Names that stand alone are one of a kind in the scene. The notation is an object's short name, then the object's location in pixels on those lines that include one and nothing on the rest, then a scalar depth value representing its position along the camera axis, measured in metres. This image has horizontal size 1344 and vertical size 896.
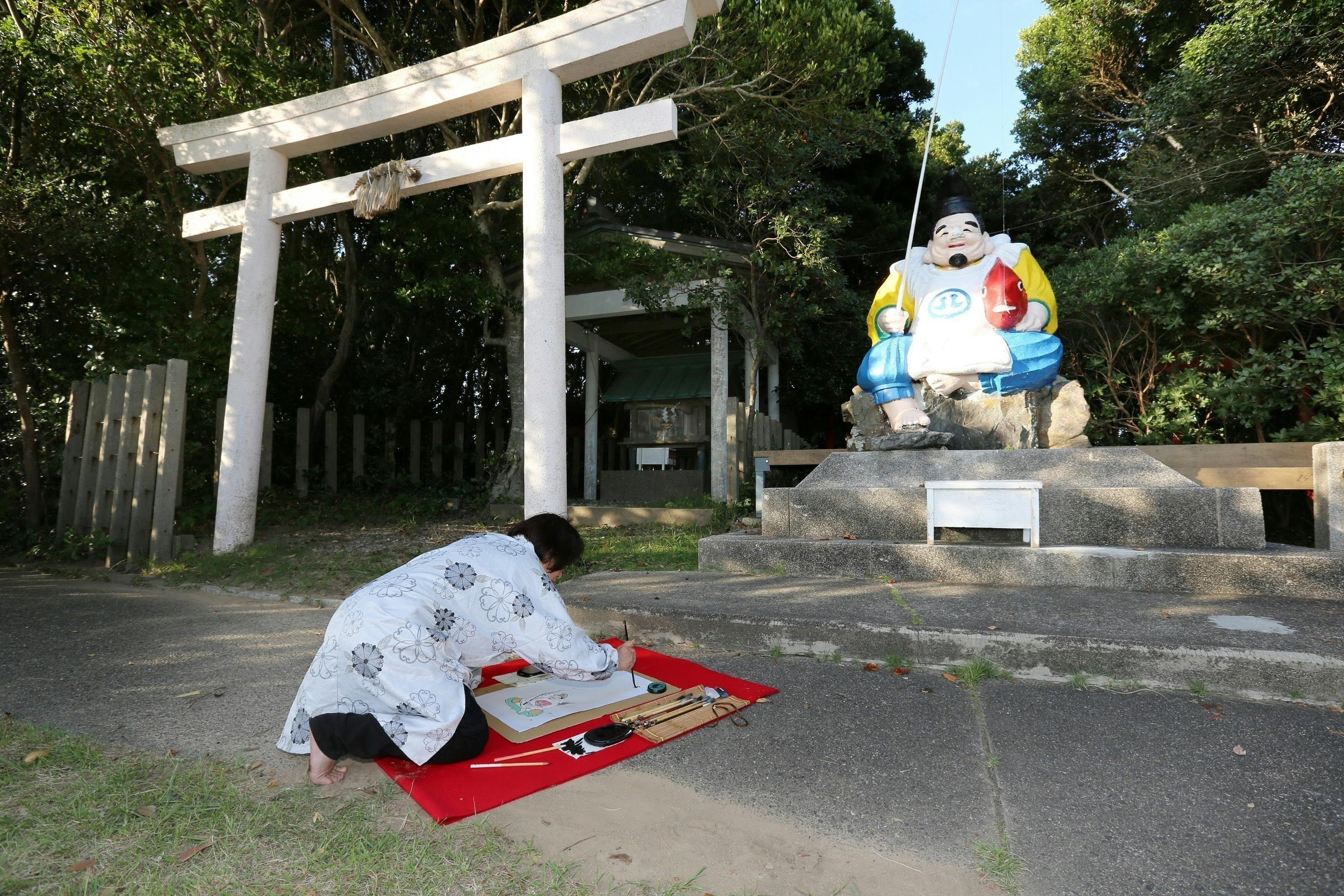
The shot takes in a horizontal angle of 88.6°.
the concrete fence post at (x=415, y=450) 12.57
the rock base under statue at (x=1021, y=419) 6.37
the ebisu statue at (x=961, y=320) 6.46
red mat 2.11
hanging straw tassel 6.06
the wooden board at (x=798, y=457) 7.52
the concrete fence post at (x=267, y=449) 9.52
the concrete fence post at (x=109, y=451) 6.62
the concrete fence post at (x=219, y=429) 8.07
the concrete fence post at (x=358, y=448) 11.66
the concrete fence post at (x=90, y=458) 6.86
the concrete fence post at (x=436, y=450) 13.00
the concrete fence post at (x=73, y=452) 7.13
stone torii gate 5.24
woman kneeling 2.30
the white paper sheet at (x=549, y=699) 2.78
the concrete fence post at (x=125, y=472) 6.45
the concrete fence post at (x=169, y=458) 6.24
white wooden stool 4.50
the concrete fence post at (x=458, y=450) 13.22
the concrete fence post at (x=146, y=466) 6.30
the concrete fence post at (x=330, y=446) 11.09
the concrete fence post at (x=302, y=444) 10.63
